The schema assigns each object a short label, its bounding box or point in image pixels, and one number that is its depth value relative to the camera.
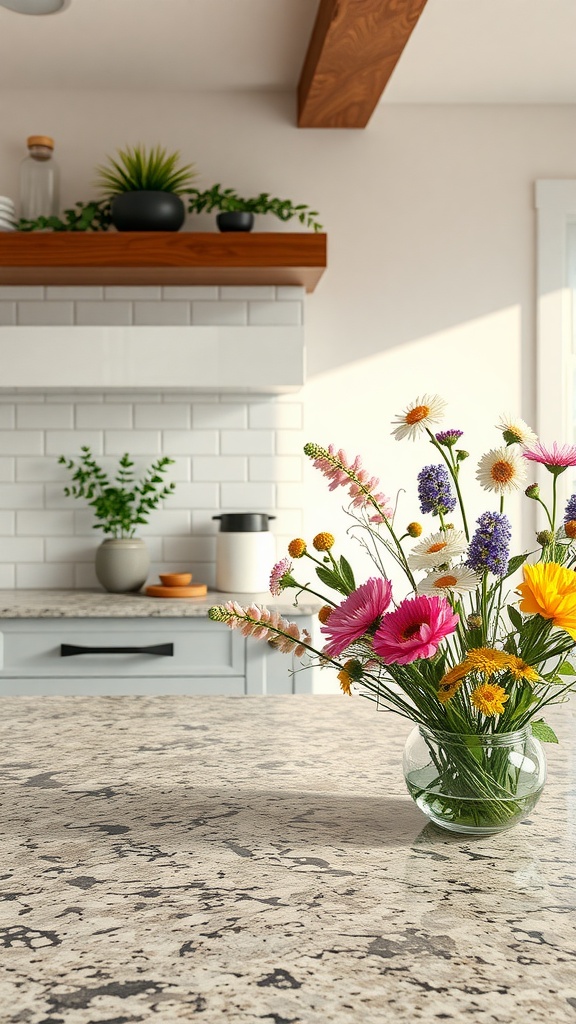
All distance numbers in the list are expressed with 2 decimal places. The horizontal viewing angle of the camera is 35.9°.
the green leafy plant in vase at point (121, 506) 3.21
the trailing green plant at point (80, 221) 3.18
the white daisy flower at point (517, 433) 0.91
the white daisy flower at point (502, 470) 0.89
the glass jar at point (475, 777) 0.87
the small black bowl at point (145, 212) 3.13
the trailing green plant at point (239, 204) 3.22
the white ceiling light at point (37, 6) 2.30
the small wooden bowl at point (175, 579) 3.14
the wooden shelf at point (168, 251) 3.07
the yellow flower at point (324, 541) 0.87
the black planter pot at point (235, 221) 3.16
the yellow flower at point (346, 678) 0.89
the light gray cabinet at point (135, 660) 2.84
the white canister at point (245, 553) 3.16
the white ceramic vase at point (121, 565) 3.20
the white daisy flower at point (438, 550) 0.84
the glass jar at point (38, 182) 3.33
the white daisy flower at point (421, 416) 0.91
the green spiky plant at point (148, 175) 3.19
